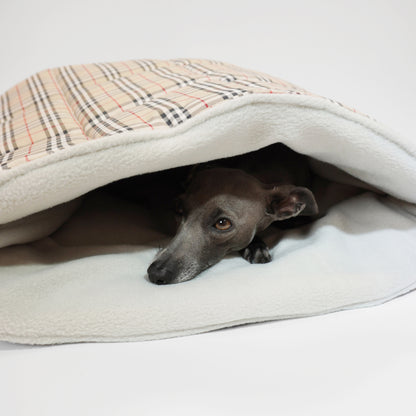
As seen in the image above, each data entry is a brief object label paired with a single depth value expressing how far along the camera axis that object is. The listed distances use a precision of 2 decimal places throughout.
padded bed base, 0.68
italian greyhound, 0.79
